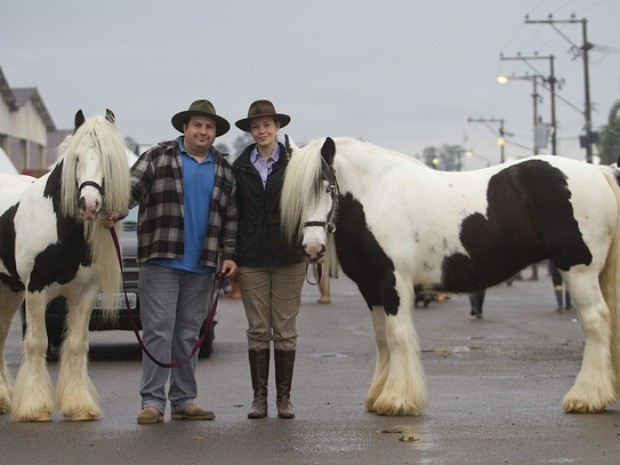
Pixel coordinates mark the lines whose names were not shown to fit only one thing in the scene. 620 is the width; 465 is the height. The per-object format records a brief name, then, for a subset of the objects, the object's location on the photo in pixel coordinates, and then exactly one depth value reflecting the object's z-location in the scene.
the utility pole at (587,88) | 41.44
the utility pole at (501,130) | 72.81
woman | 8.97
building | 54.09
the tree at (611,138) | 51.06
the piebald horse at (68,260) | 8.68
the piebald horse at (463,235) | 9.07
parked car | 13.35
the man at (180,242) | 8.77
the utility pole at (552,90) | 55.69
